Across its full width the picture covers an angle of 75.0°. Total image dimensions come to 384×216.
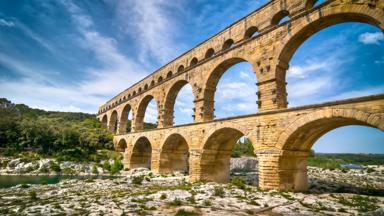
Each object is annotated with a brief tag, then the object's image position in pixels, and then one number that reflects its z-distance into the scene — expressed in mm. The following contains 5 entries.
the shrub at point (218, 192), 10604
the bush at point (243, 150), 53125
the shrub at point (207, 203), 8684
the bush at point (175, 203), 8630
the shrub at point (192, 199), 9297
